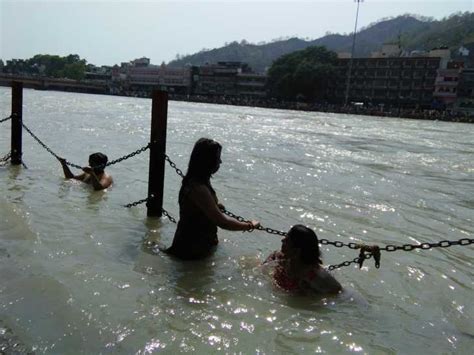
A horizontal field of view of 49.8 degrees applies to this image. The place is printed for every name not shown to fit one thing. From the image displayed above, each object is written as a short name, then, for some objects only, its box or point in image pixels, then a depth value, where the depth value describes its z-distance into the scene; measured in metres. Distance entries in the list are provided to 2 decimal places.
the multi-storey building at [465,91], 92.81
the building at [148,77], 138.50
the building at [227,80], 123.00
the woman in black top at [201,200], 4.46
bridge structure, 139.00
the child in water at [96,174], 8.78
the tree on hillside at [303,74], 102.31
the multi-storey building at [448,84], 93.38
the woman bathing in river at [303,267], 4.32
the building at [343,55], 111.38
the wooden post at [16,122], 10.23
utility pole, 100.71
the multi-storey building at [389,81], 96.88
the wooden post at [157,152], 6.40
